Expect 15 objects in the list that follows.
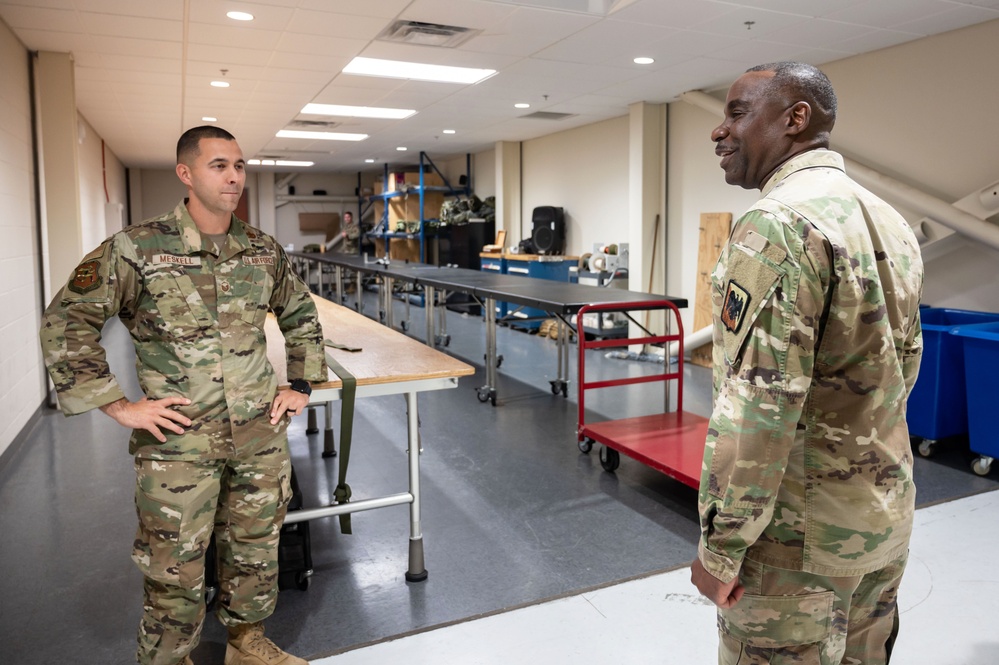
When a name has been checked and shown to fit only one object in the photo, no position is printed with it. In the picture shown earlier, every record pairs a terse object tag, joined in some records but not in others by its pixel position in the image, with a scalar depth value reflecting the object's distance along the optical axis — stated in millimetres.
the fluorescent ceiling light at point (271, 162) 13716
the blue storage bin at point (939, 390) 4086
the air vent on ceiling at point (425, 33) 4730
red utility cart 3467
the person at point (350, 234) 16028
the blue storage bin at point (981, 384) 3795
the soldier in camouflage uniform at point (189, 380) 1852
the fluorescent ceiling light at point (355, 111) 7809
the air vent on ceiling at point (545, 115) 8277
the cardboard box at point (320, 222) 17328
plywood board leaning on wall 6871
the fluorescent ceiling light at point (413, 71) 5789
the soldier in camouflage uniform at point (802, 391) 1110
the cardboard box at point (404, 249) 14266
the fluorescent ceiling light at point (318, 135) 9734
